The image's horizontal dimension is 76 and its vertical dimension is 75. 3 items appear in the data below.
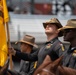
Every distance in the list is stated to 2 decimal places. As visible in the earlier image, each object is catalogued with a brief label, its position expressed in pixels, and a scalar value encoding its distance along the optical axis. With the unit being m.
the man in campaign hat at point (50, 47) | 11.58
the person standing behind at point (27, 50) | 13.94
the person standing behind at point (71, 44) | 10.15
